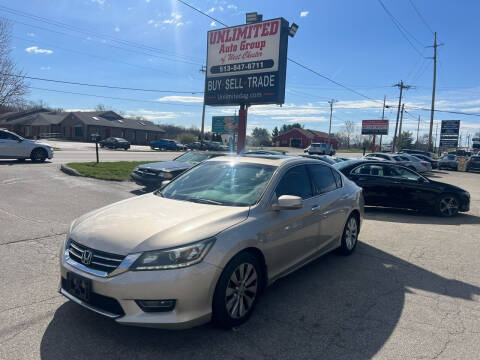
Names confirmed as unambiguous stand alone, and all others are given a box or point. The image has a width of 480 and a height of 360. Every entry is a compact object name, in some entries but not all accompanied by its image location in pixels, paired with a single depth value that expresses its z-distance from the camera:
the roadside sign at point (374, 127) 59.06
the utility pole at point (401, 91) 54.94
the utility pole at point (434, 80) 43.41
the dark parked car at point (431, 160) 33.46
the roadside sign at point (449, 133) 62.50
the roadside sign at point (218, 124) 51.58
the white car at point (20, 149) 16.55
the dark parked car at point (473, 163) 34.09
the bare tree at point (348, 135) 119.71
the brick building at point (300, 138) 91.00
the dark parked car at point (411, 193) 9.51
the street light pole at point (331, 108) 78.11
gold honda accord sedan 2.82
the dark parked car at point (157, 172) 10.52
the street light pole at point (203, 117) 46.84
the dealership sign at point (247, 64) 13.78
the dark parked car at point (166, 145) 51.94
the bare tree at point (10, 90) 35.06
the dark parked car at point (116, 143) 46.00
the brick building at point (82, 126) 62.22
